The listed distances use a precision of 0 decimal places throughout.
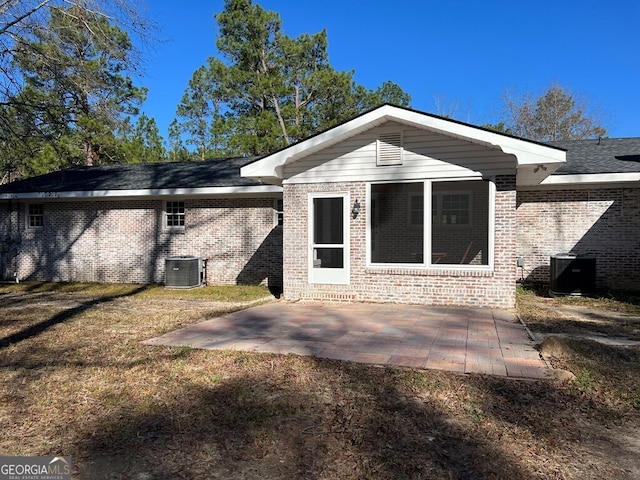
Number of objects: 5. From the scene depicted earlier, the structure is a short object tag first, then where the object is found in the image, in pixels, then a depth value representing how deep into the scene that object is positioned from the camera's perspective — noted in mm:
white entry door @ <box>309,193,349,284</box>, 8867
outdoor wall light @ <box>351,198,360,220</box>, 8672
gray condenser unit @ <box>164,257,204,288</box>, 11977
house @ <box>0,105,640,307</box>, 8008
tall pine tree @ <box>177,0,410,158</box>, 24656
